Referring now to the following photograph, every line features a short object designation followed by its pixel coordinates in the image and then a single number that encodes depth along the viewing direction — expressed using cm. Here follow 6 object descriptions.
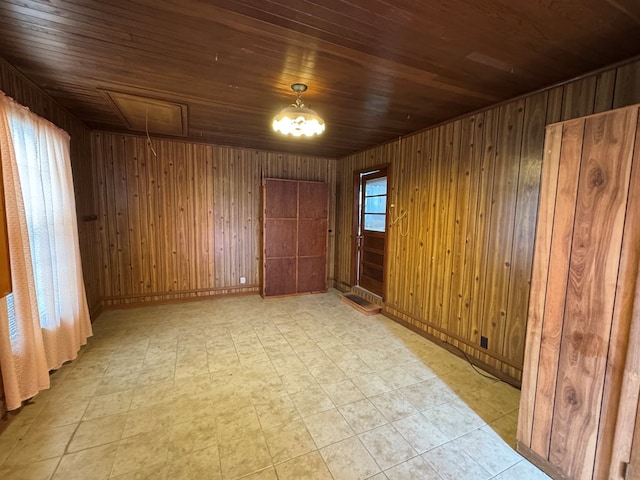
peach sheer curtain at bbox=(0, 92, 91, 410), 192
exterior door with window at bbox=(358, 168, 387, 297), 440
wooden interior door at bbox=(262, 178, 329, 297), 487
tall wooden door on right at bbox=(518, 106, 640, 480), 135
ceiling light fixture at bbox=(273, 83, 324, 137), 242
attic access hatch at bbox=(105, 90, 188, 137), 279
